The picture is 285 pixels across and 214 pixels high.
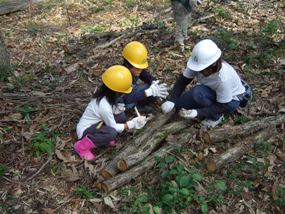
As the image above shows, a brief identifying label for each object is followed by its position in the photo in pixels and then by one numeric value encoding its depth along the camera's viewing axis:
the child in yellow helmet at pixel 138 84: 4.91
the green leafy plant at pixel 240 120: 4.92
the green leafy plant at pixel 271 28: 7.22
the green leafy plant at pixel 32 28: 8.87
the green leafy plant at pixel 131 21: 8.65
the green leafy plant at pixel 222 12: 8.25
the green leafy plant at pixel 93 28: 8.53
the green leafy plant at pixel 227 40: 6.85
